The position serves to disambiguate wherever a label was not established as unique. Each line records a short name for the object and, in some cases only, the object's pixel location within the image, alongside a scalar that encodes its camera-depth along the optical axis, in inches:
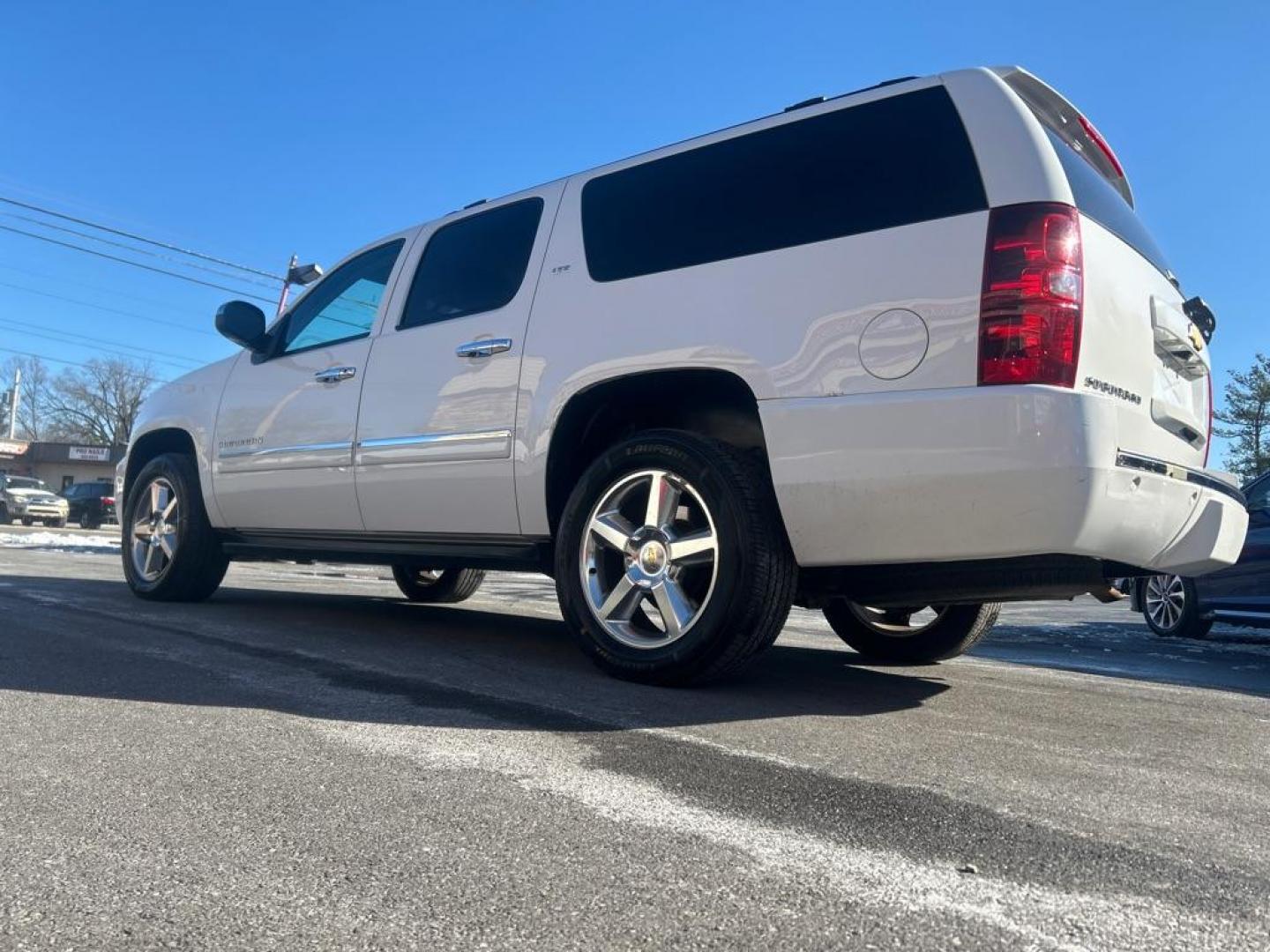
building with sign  2546.8
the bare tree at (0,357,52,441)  3144.7
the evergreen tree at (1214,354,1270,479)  1632.6
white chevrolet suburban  111.3
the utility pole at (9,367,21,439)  2749.3
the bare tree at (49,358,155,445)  3026.6
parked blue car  315.3
